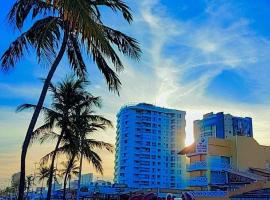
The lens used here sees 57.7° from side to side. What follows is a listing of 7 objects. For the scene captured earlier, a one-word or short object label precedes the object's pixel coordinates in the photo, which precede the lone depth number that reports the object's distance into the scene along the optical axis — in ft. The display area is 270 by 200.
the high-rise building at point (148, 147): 238.52
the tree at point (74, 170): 125.78
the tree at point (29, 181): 204.55
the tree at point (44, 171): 152.63
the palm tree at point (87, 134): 43.10
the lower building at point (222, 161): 94.69
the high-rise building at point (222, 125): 233.74
